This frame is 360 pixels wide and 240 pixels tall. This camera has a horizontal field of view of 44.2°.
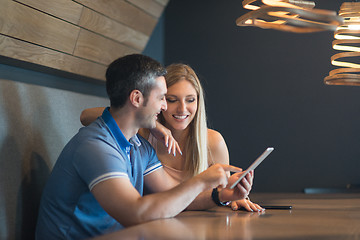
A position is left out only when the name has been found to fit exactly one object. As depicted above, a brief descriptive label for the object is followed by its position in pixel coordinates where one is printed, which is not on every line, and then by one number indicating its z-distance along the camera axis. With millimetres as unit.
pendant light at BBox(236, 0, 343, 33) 1815
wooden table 1412
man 1680
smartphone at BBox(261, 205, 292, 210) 2328
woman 2619
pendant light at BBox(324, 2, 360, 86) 2391
